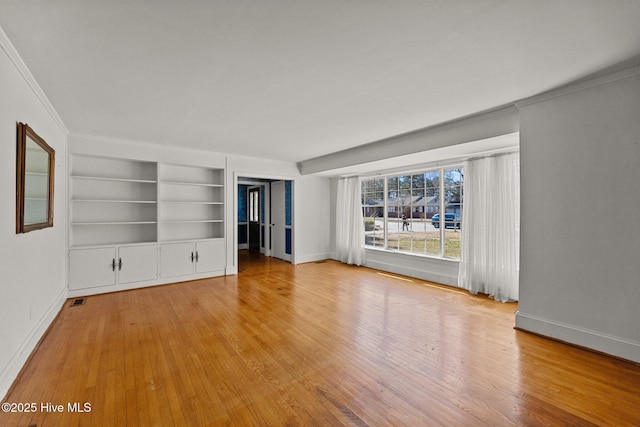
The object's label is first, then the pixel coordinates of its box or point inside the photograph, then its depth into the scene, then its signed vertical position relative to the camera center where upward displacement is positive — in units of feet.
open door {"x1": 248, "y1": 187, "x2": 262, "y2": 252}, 28.81 -0.45
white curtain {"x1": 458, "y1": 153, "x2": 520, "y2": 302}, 13.26 -0.58
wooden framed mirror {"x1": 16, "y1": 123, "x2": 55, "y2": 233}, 7.39 +1.01
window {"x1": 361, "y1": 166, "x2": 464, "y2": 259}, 16.52 +0.30
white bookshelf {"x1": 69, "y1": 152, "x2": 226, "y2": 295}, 14.74 -0.44
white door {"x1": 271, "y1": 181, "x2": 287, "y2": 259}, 24.62 -0.47
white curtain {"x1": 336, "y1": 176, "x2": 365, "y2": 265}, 21.86 -0.65
